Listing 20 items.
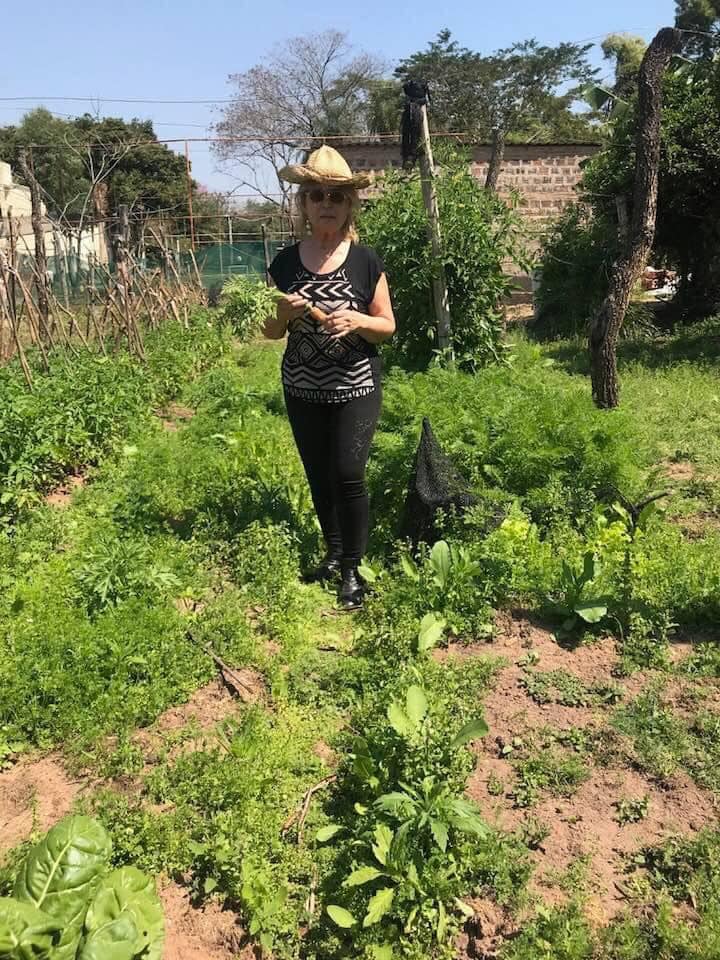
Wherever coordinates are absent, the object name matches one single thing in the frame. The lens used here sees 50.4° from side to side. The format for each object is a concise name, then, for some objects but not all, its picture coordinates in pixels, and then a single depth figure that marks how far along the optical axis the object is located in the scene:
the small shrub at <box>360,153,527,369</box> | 7.01
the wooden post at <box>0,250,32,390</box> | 6.43
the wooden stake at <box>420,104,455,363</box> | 6.62
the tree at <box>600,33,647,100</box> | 31.95
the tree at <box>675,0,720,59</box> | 30.38
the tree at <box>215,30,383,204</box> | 33.62
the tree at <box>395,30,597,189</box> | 35.53
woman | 3.26
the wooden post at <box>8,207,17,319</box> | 7.97
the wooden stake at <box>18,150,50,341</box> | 8.24
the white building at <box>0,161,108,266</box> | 22.83
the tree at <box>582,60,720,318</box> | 9.59
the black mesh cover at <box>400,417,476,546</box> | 3.95
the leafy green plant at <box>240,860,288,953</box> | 2.06
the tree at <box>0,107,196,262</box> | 31.83
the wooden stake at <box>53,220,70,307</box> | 10.51
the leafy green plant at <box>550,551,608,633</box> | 3.23
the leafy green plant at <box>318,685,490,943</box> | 2.02
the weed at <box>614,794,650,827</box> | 2.30
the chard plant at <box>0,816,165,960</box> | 1.78
